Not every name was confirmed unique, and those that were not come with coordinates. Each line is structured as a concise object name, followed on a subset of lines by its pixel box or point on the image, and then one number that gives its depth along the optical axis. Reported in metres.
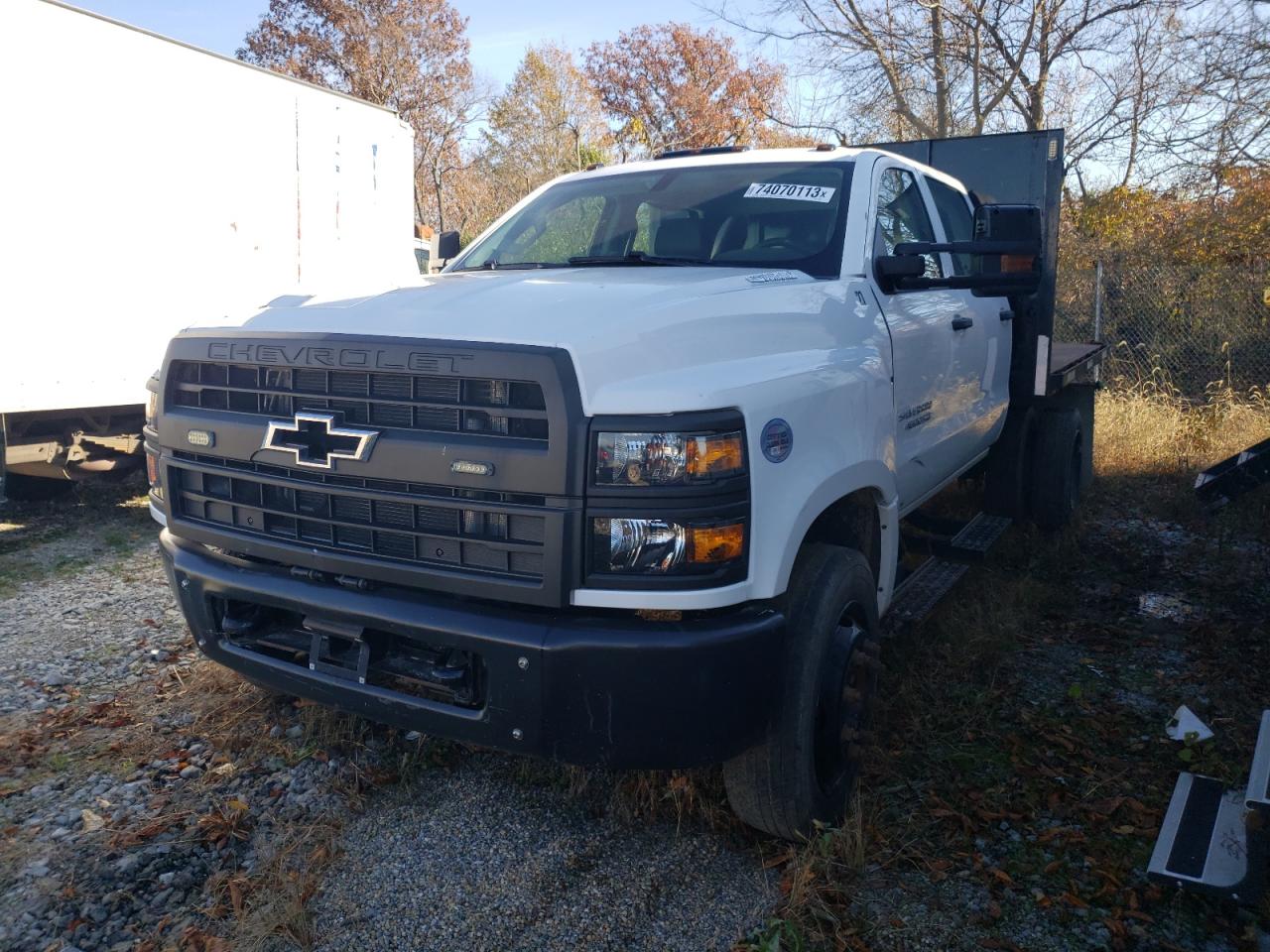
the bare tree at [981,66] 19.38
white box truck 6.09
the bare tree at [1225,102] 14.94
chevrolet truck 2.37
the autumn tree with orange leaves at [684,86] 36.38
